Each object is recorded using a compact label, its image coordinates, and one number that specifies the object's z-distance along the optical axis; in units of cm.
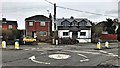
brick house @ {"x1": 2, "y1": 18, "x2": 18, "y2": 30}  2791
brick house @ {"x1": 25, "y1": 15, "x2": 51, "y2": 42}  2541
